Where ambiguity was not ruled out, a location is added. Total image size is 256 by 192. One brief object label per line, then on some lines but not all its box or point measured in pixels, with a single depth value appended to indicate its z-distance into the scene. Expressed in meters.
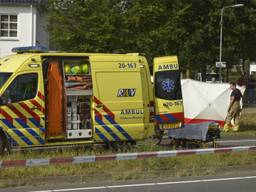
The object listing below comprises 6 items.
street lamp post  45.86
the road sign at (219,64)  44.72
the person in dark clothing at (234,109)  21.45
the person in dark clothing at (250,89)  38.53
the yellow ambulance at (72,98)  13.29
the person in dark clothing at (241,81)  30.87
